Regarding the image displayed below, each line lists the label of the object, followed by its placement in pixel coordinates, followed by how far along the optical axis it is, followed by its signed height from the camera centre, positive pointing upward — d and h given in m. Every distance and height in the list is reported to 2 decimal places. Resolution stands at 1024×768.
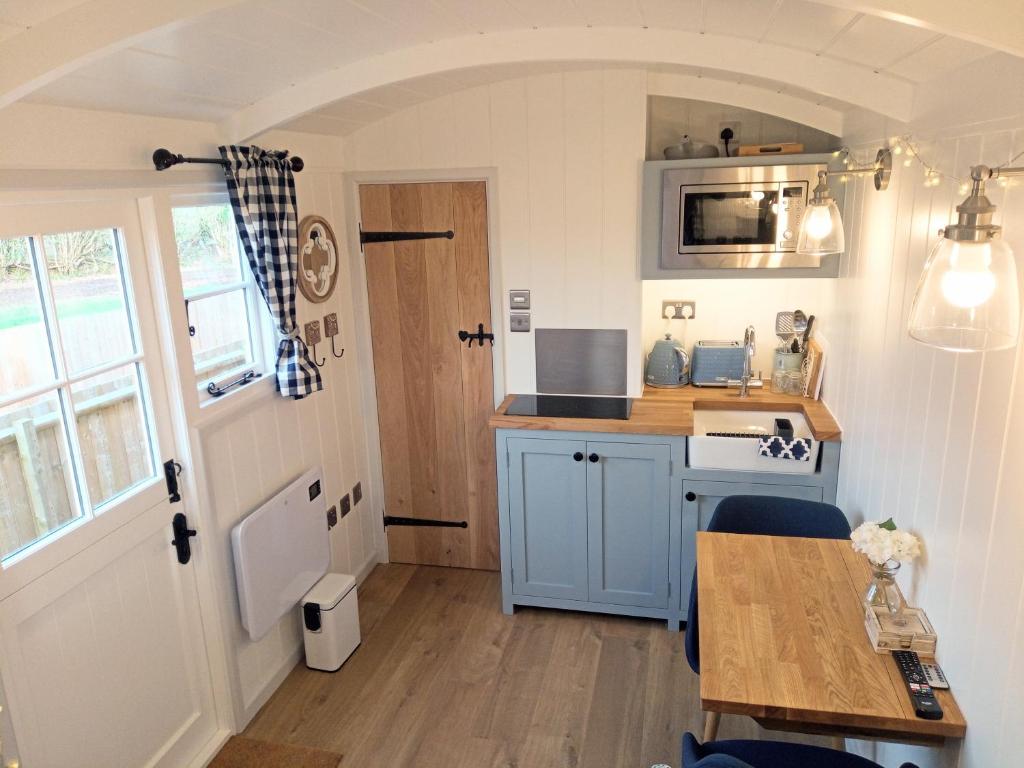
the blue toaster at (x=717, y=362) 3.58 -0.67
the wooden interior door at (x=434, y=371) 3.60 -0.71
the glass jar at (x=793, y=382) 3.43 -0.74
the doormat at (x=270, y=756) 2.70 -1.82
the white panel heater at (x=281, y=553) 2.80 -1.24
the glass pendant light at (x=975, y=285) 1.14 -0.11
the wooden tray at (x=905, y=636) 1.85 -1.01
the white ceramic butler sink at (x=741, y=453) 3.05 -0.94
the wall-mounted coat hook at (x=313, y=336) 3.31 -0.46
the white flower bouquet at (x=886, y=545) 1.92 -0.82
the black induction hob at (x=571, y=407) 3.32 -0.82
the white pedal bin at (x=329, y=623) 3.14 -1.59
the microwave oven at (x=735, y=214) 3.12 +0.00
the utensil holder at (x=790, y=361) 3.46 -0.65
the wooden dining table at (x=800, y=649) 1.70 -1.05
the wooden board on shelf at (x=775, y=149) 3.17 +0.25
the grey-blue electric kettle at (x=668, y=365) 3.63 -0.69
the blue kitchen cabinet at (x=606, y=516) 3.20 -1.26
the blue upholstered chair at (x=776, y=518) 2.56 -1.01
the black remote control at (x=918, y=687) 1.66 -1.05
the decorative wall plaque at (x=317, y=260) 3.24 -0.14
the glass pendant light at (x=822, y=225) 2.14 -0.04
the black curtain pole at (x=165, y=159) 2.32 +0.21
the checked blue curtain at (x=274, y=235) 2.69 -0.03
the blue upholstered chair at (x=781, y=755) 1.82 -1.28
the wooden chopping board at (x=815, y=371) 3.35 -0.68
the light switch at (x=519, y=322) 3.61 -0.47
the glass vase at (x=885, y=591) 1.96 -0.95
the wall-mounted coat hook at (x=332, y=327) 3.48 -0.45
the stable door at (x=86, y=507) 1.97 -0.76
